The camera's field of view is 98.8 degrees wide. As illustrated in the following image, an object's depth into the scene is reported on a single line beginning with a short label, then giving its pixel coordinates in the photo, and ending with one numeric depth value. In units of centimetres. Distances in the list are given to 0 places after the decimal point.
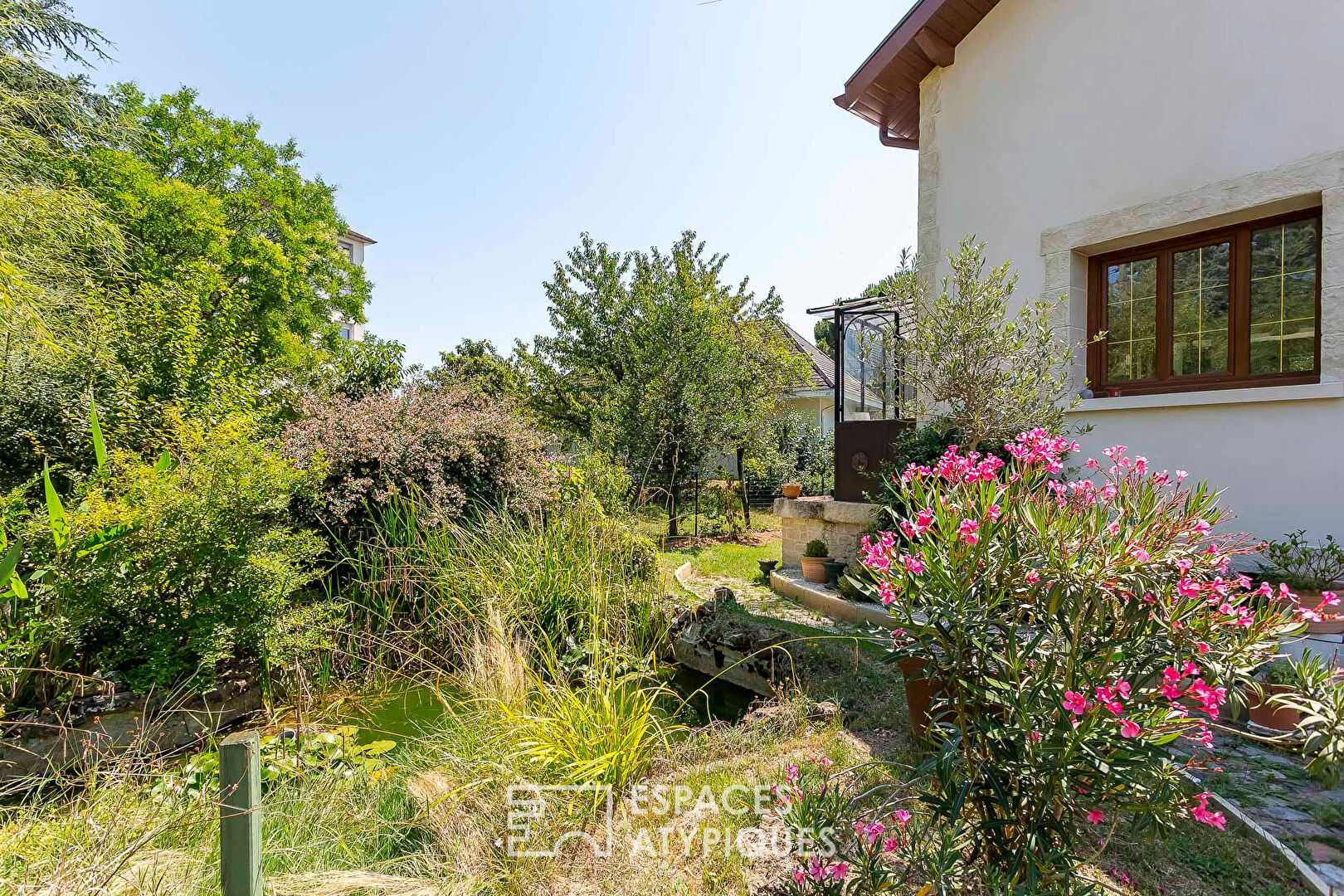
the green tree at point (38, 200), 490
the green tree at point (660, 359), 953
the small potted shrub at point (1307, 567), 341
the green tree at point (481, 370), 1248
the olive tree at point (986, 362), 416
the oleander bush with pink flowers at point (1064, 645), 147
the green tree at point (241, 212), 1531
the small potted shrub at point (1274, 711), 293
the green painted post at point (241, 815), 161
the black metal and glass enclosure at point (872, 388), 582
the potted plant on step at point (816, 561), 624
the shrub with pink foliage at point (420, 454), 487
